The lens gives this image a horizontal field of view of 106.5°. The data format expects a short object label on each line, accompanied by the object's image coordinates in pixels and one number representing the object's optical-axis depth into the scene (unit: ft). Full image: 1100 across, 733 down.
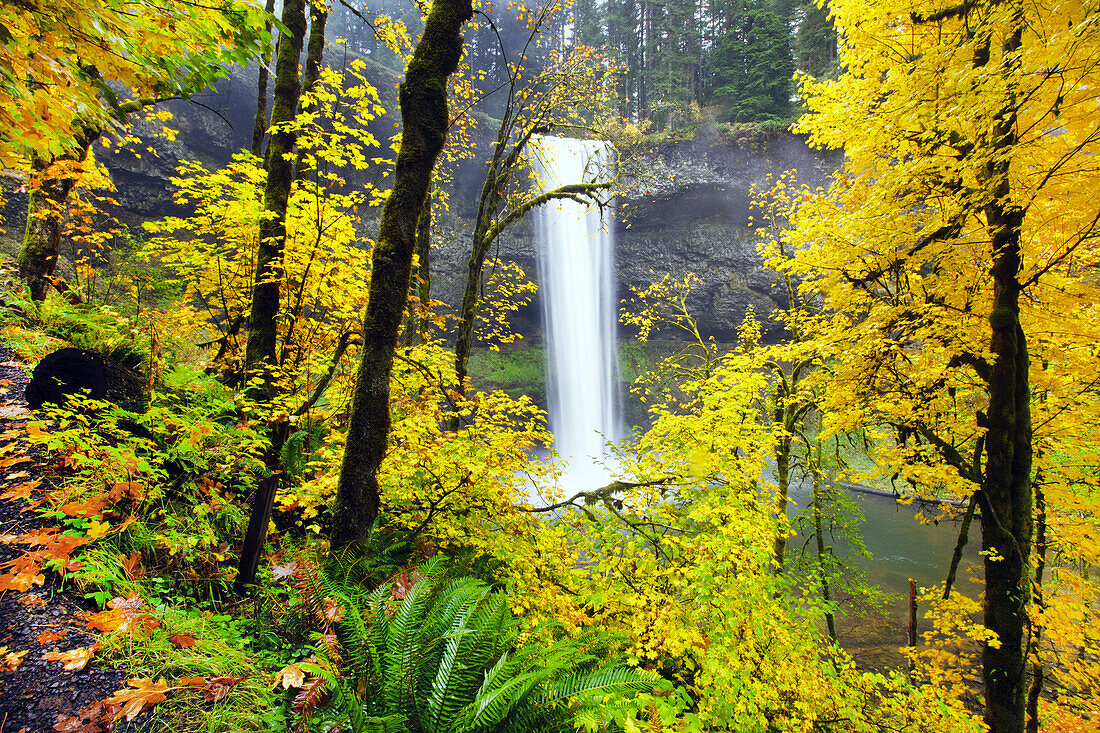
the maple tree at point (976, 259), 11.57
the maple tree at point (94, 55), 5.89
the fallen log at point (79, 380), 10.55
